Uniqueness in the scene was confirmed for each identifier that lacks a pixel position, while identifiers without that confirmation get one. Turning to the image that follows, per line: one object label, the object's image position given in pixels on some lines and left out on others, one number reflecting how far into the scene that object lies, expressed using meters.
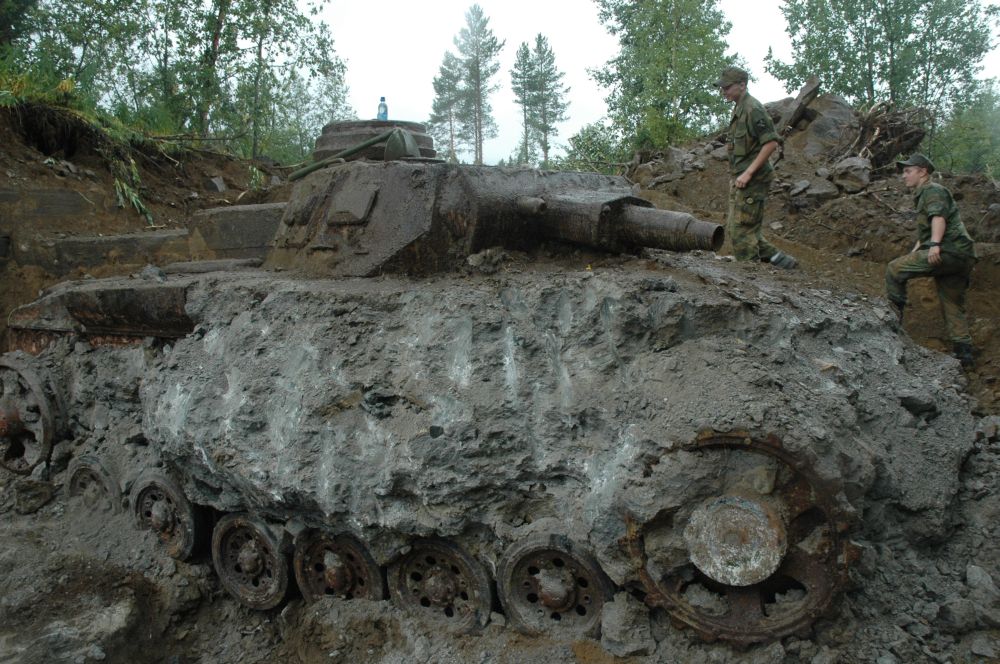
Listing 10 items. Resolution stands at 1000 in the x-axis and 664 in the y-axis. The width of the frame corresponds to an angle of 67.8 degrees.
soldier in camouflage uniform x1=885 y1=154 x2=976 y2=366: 6.16
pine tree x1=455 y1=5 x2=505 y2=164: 29.53
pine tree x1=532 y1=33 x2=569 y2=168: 32.25
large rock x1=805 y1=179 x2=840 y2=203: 10.06
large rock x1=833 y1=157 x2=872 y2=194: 10.09
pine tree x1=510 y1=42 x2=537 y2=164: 31.59
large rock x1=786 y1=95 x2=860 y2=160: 11.43
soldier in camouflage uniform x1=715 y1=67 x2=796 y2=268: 6.04
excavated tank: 3.25
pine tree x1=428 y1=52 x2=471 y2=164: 29.86
